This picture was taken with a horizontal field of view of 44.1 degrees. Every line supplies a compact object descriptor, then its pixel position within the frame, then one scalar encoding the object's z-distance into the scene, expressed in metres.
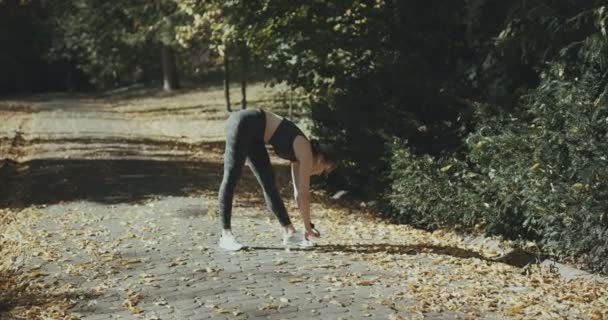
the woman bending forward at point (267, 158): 7.47
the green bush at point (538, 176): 7.11
